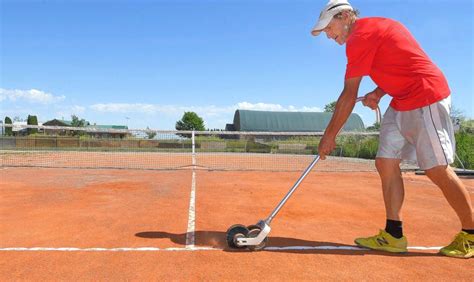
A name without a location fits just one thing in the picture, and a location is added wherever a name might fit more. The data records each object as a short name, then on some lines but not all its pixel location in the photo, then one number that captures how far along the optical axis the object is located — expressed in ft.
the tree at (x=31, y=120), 211.68
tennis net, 53.98
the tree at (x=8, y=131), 186.70
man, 11.63
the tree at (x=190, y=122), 289.33
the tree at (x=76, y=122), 246.02
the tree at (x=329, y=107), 330.79
